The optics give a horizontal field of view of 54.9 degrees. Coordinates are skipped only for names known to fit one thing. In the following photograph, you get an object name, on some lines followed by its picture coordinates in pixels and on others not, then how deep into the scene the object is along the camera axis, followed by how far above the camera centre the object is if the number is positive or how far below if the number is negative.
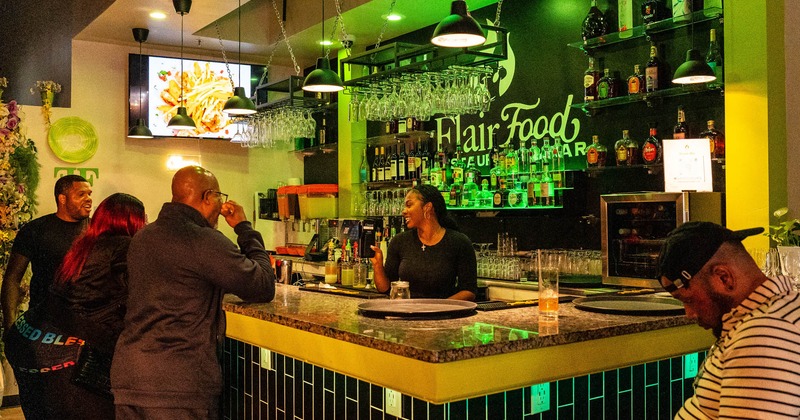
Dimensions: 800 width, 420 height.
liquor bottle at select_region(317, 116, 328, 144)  8.20 +0.87
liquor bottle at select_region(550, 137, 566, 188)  5.43 +0.36
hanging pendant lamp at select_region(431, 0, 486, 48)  3.62 +0.86
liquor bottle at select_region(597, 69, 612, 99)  5.15 +0.84
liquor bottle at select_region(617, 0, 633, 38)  5.04 +1.27
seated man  1.60 -0.25
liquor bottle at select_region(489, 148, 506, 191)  5.74 +0.28
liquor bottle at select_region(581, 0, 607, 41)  5.20 +1.26
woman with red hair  3.13 -0.46
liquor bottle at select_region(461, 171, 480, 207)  5.95 +0.15
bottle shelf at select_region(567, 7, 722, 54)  4.51 +1.14
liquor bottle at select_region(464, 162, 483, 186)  5.99 +0.29
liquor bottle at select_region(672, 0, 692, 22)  4.57 +1.19
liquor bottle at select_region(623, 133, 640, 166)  5.00 +0.37
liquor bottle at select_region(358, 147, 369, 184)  7.62 +0.42
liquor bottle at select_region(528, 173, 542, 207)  5.39 +0.14
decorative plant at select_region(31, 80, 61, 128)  7.27 +1.18
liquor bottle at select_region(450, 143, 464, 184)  6.09 +0.32
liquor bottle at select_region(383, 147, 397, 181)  7.05 +0.41
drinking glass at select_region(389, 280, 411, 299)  3.40 -0.34
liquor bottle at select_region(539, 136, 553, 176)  5.52 +0.39
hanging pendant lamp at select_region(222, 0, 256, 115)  5.83 +0.83
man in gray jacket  2.72 -0.35
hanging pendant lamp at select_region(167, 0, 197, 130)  7.09 +0.87
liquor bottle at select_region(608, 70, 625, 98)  5.16 +0.83
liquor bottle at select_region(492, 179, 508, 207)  5.69 +0.11
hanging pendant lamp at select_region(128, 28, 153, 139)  7.29 +0.85
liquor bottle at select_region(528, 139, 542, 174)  5.53 +0.38
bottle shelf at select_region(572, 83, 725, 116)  4.53 +0.72
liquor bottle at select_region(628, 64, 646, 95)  4.94 +0.82
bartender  4.19 -0.23
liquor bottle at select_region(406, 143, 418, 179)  6.73 +0.40
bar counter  2.40 -0.47
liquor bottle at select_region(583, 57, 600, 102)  5.24 +0.87
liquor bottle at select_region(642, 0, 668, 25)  4.80 +1.24
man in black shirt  4.55 -0.10
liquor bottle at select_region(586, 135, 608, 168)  5.18 +0.38
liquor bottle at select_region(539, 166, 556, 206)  5.31 +0.14
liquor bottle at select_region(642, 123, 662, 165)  4.84 +0.38
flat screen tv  7.77 +1.29
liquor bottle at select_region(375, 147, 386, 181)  7.23 +0.43
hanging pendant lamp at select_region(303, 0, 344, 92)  4.81 +0.84
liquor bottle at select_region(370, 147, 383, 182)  7.36 +0.45
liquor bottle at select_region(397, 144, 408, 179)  6.88 +0.42
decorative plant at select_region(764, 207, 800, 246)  3.92 -0.12
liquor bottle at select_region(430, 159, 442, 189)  6.26 +0.29
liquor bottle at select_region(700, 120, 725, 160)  4.46 +0.39
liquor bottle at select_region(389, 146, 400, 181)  6.98 +0.43
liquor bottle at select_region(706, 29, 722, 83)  4.47 +0.89
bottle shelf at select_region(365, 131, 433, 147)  6.88 +0.69
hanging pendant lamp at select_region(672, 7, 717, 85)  4.08 +0.74
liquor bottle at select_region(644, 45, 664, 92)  4.84 +0.87
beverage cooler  4.33 -0.08
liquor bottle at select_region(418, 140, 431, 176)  6.68 +0.44
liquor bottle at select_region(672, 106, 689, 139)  4.67 +0.50
